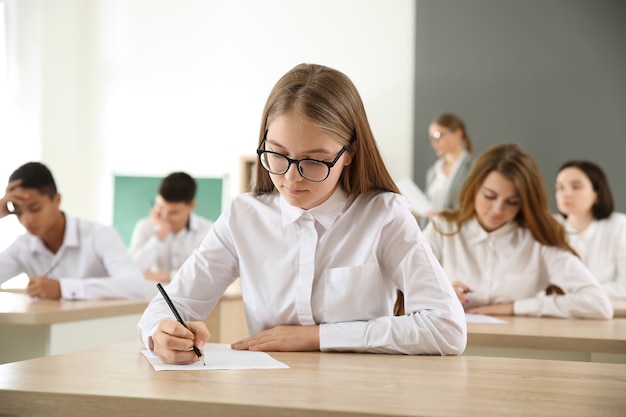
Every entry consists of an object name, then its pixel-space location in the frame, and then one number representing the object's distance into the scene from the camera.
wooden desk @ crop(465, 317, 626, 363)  2.14
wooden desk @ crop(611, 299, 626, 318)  3.10
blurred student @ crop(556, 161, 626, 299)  4.59
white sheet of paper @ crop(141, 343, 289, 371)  1.42
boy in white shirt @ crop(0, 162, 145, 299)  3.38
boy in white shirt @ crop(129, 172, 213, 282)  5.41
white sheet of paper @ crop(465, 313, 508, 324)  2.56
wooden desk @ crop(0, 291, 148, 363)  2.60
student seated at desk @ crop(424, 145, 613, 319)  3.07
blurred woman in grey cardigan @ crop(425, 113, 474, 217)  6.01
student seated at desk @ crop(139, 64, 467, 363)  1.69
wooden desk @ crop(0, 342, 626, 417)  1.10
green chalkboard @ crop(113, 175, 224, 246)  7.00
